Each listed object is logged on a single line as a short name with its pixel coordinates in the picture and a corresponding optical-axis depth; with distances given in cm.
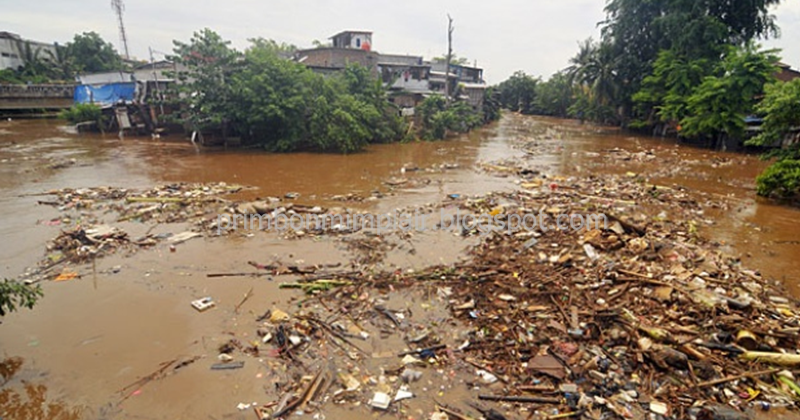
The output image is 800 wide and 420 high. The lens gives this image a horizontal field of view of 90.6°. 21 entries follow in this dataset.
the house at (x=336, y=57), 2945
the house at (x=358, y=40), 3312
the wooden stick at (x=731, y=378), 345
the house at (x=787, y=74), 2318
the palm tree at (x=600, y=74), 2911
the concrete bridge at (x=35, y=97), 2812
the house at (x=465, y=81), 3334
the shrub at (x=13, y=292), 344
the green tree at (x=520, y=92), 5488
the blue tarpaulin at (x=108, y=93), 2438
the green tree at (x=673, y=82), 2039
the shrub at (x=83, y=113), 2306
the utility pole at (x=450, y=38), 2820
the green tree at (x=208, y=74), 1600
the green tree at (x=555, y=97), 4647
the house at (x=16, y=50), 3597
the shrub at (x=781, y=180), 897
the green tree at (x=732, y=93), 1608
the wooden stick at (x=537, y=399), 339
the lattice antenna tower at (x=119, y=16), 4928
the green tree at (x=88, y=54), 3800
